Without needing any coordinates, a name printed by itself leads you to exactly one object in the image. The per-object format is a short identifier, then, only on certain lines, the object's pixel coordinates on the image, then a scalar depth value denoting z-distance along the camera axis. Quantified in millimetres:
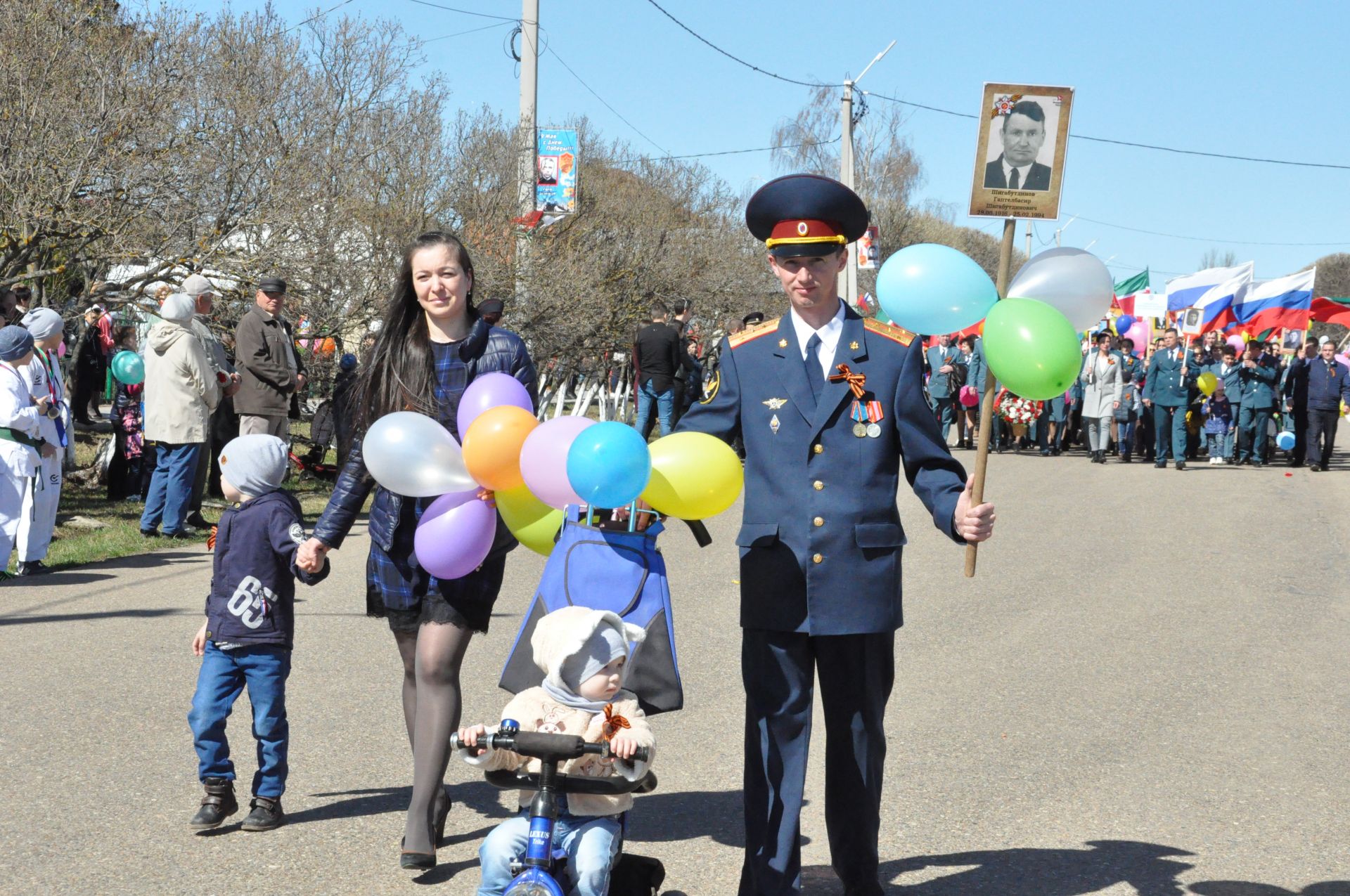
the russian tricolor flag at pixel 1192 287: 29297
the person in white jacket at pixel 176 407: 10906
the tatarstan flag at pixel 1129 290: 33406
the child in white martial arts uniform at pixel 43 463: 9375
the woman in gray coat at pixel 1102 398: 20766
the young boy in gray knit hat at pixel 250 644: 4719
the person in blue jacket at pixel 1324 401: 20219
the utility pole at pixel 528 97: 20219
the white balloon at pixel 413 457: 4062
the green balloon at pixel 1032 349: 3707
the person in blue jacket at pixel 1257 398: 20750
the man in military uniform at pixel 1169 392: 19984
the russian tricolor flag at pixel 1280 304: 27328
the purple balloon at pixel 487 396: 4160
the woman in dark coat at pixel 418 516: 4359
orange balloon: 3961
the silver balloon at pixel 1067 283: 3949
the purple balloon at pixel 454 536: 4105
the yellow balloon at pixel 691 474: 3795
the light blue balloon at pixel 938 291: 3908
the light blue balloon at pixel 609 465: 3598
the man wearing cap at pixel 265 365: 11516
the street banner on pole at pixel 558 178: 19609
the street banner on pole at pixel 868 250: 28694
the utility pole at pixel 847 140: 29953
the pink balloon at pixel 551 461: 3830
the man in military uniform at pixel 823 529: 3781
